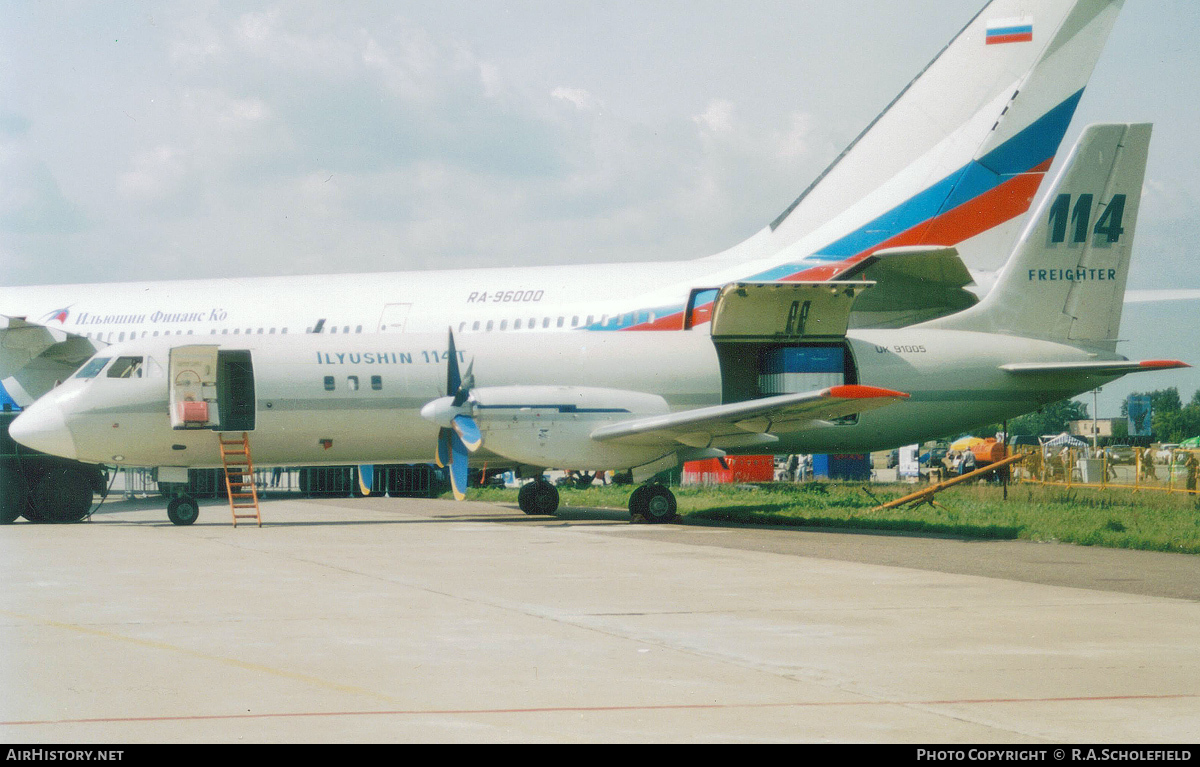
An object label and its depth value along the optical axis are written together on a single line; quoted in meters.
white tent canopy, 71.32
